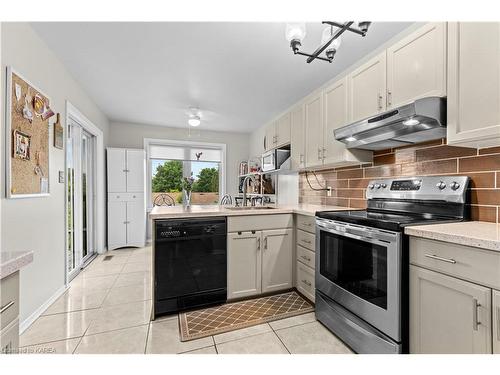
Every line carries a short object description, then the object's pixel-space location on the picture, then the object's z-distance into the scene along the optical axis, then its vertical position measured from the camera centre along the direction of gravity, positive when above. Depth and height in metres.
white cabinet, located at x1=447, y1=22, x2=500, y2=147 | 1.20 +0.55
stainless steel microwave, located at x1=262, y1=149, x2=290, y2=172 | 3.20 +0.39
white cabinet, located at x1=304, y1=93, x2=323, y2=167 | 2.47 +0.62
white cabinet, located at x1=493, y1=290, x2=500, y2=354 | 0.96 -0.56
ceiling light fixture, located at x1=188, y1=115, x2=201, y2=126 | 3.80 +1.07
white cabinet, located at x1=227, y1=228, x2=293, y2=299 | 2.21 -0.74
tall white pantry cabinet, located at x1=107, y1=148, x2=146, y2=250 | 4.18 -0.22
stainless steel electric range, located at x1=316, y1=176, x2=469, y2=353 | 1.31 -0.48
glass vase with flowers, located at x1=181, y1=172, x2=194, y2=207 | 2.59 -0.04
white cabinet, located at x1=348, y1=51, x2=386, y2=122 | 1.81 +0.80
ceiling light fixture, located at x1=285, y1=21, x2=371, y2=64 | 1.32 +0.97
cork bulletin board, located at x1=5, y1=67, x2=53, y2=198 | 1.68 +0.38
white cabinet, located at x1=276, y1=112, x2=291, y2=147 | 3.08 +0.76
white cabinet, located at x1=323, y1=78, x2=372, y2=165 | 2.18 +0.59
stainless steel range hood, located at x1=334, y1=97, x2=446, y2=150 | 1.41 +0.41
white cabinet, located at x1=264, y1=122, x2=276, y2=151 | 3.45 +0.74
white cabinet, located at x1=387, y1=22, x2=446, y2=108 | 1.44 +0.80
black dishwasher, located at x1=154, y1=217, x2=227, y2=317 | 1.99 -0.69
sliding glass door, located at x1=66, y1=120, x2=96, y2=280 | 3.03 -0.16
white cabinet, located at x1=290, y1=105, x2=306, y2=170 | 2.77 +0.57
